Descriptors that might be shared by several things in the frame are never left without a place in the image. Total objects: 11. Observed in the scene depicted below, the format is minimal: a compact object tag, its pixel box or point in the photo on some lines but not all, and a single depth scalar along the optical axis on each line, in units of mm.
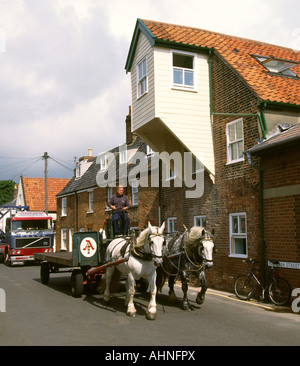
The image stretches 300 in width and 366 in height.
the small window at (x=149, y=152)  21922
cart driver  12186
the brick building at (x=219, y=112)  12805
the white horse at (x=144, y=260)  8430
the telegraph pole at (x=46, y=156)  36450
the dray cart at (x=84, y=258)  11008
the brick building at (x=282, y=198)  10992
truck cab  23812
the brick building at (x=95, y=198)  20844
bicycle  10961
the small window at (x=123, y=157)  26480
